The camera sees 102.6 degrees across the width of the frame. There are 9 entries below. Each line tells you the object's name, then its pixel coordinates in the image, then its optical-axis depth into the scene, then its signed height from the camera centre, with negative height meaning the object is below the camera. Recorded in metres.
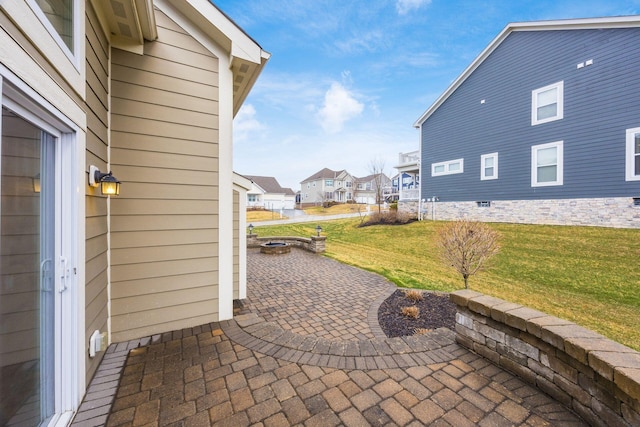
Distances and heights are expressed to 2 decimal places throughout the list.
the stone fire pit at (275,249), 9.38 -1.47
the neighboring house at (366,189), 42.28 +3.69
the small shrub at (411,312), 4.00 -1.60
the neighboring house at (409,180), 17.45 +2.23
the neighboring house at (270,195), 37.63 +2.29
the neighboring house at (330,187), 41.49 +3.81
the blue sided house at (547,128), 9.29 +3.69
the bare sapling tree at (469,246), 4.89 -0.67
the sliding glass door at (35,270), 1.54 -0.46
